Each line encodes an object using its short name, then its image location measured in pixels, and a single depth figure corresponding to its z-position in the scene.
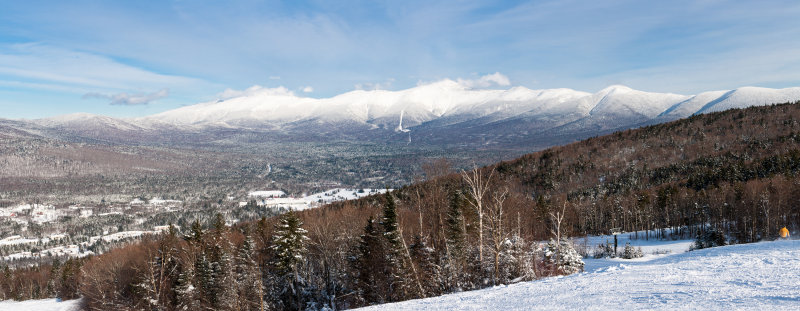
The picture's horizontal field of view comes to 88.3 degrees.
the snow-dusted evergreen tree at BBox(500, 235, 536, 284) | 25.58
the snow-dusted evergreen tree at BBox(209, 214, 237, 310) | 36.84
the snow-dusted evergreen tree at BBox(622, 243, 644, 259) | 42.34
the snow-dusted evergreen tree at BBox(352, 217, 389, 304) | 34.28
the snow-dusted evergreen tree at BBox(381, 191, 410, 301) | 30.13
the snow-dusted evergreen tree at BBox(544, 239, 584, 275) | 28.41
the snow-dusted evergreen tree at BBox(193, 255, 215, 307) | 39.59
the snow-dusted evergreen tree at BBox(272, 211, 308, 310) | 37.05
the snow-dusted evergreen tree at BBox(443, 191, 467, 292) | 29.60
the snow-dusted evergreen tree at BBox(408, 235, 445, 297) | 27.81
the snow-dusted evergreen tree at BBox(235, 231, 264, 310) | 37.81
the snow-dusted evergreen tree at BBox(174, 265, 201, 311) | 38.97
